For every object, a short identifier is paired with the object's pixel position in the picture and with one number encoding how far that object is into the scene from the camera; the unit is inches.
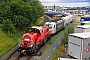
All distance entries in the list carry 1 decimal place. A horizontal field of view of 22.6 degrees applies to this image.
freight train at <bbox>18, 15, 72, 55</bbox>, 1068.8
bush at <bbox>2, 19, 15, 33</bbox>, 1547.7
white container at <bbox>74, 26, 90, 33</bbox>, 995.1
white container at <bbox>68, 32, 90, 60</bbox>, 762.2
